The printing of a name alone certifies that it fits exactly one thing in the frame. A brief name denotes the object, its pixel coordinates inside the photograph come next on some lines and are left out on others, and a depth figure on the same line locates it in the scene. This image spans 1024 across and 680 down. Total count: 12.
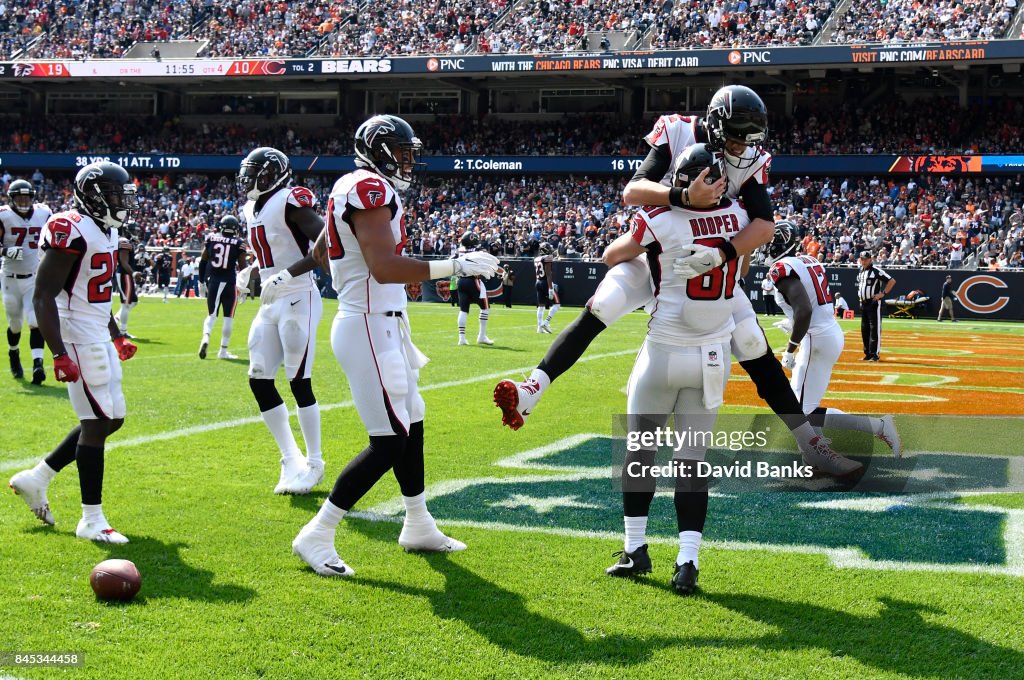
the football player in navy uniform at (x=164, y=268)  34.31
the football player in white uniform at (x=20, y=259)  10.99
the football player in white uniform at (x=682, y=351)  4.44
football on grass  4.11
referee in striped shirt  15.69
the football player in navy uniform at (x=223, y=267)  14.33
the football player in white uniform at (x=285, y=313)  6.33
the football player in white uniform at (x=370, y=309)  4.49
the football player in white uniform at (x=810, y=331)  7.44
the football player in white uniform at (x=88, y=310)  4.96
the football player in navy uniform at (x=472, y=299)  16.23
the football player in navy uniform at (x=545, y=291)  19.48
